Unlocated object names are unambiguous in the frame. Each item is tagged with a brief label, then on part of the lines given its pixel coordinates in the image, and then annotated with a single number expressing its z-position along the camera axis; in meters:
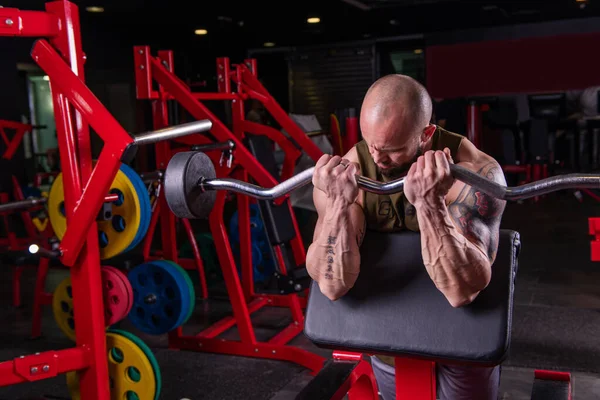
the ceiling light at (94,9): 6.13
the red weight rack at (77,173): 1.44
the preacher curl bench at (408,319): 0.89
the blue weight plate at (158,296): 2.30
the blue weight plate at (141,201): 1.82
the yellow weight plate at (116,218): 1.81
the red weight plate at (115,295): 1.84
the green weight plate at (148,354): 1.78
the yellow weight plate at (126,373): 1.77
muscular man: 0.85
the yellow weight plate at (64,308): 2.09
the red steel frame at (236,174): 2.33
